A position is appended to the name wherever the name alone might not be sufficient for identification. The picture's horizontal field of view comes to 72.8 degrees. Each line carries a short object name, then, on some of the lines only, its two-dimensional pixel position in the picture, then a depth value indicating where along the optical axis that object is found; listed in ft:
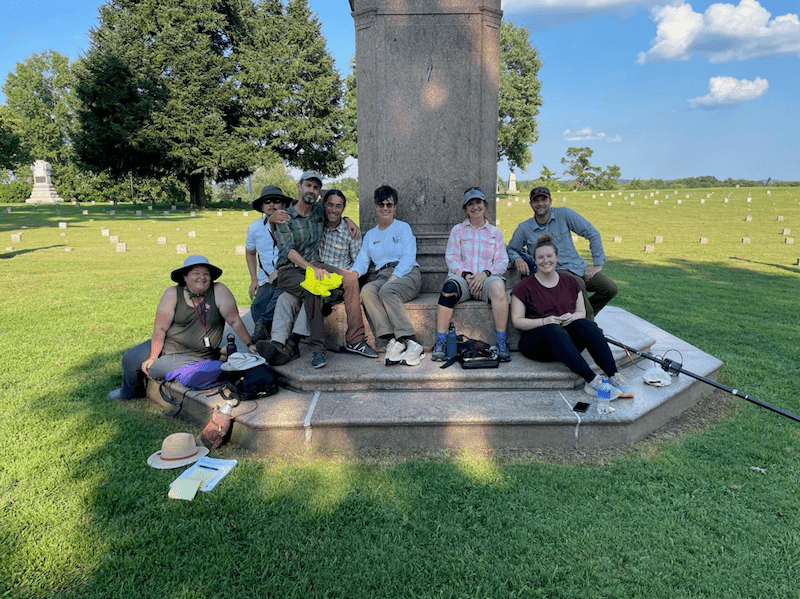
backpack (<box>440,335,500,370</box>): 15.38
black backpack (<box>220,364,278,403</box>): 14.38
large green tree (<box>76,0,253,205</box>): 101.86
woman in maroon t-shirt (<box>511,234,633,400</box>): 14.65
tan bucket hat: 12.47
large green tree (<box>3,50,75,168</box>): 164.86
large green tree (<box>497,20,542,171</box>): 153.38
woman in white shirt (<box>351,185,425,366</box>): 15.98
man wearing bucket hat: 17.78
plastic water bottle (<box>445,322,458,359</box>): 15.89
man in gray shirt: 18.99
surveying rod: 12.92
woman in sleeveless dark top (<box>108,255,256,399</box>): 15.47
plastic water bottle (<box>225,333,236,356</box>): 15.56
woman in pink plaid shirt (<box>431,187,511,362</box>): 16.39
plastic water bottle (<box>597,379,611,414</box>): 13.39
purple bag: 15.12
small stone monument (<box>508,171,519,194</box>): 165.37
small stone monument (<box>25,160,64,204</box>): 148.25
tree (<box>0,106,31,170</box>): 83.25
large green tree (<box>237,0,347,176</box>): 116.26
